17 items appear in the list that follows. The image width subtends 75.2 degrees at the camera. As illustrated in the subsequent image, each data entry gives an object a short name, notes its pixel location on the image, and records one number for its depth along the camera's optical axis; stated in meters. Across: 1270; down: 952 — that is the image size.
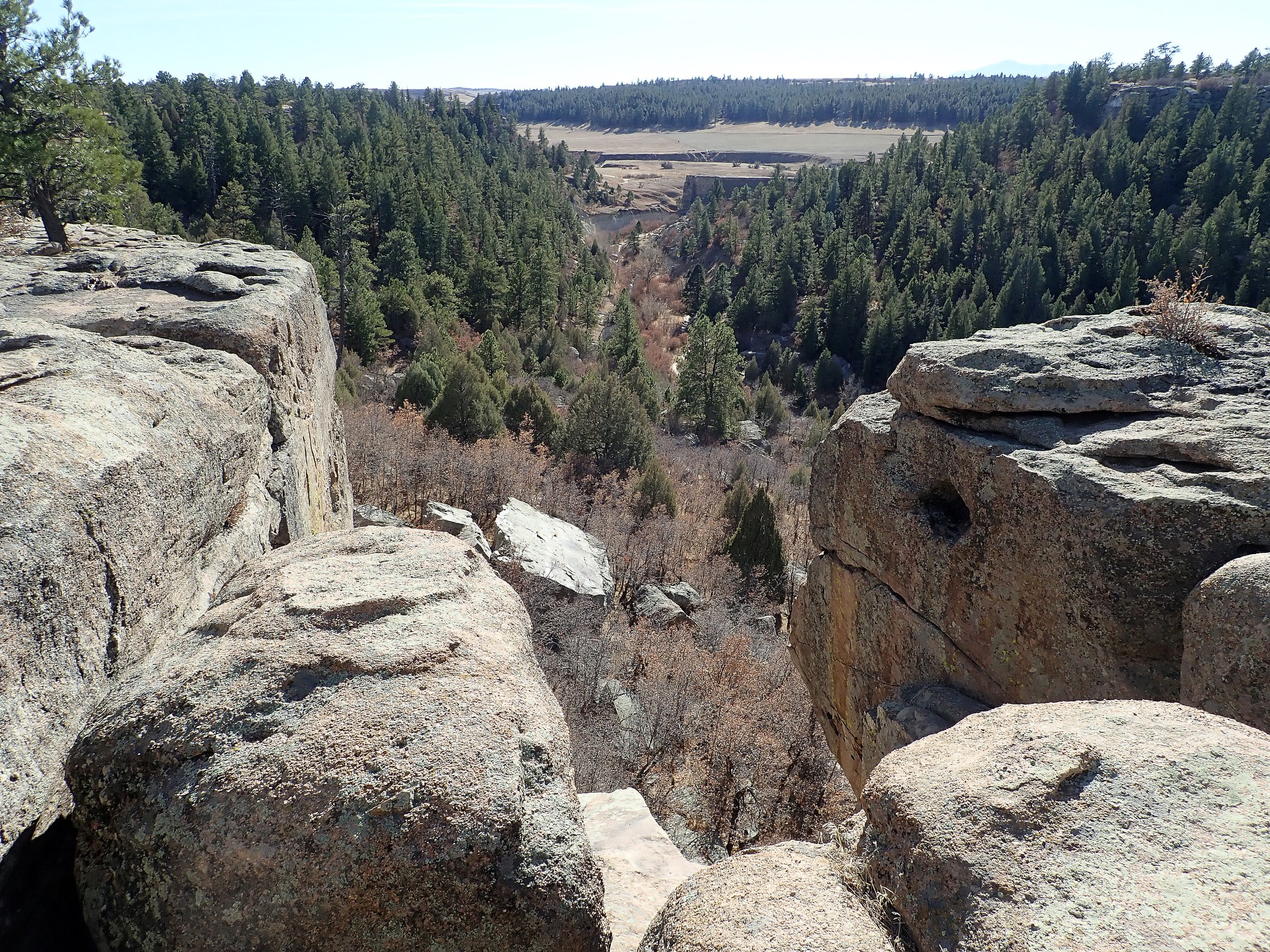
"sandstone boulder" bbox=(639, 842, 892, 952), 3.57
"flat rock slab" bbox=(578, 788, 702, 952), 5.06
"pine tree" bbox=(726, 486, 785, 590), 34.03
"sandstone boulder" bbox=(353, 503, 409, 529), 22.86
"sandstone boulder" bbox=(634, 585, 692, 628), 28.86
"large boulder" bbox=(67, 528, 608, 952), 3.37
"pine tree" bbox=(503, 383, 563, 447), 41.34
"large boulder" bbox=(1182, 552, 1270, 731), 5.42
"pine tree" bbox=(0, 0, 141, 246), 12.89
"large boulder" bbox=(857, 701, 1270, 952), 3.22
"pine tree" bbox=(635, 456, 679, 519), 37.78
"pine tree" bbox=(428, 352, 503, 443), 37.09
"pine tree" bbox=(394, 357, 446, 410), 40.00
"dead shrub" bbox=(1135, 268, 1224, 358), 8.40
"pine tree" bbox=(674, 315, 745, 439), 54.06
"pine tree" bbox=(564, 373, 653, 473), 41.00
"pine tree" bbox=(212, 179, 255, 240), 57.66
